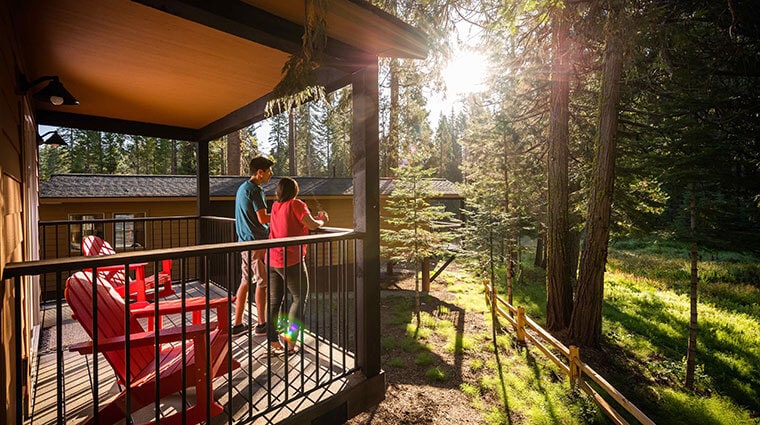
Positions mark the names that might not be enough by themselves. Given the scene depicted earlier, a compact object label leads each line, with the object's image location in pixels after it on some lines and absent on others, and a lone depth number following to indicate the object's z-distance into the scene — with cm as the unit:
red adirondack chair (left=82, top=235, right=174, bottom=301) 404
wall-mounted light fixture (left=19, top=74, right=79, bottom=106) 313
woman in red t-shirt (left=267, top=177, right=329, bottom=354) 325
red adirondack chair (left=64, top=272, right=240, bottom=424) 212
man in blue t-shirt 353
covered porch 220
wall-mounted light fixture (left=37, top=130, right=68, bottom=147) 505
